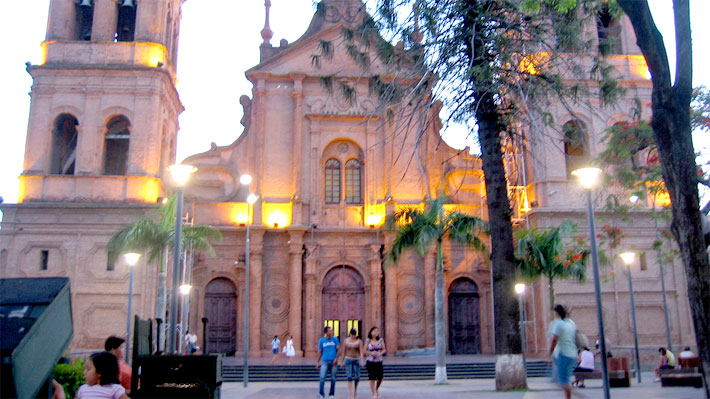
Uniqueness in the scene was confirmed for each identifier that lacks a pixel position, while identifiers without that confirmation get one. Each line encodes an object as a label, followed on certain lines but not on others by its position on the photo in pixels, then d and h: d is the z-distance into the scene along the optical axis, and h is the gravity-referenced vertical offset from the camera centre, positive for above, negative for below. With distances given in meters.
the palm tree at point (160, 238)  20.75 +3.23
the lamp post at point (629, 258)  19.06 +2.34
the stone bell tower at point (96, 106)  25.56 +8.93
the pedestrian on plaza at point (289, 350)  23.95 -0.14
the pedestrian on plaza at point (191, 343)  22.02 +0.10
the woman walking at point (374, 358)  13.81 -0.24
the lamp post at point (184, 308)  23.79 +1.31
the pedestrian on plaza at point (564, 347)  9.53 -0.03
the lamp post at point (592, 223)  12.06 +2.20
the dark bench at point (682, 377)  14.84 -0.70
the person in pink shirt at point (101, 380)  5.39 -0.26
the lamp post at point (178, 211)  13.14 +2.60
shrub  9.20 -0.39
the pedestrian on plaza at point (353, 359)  13.77 -0.26
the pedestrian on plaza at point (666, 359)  19.19 -0.40
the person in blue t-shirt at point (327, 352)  14.04 -0.13
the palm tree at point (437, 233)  18.89 +3.08
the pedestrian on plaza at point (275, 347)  24.34 -0.04
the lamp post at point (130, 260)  19.44 +2.37
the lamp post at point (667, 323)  21.83 +0.67
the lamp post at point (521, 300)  22.49 +1.52
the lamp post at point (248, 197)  25.98 +5.51
